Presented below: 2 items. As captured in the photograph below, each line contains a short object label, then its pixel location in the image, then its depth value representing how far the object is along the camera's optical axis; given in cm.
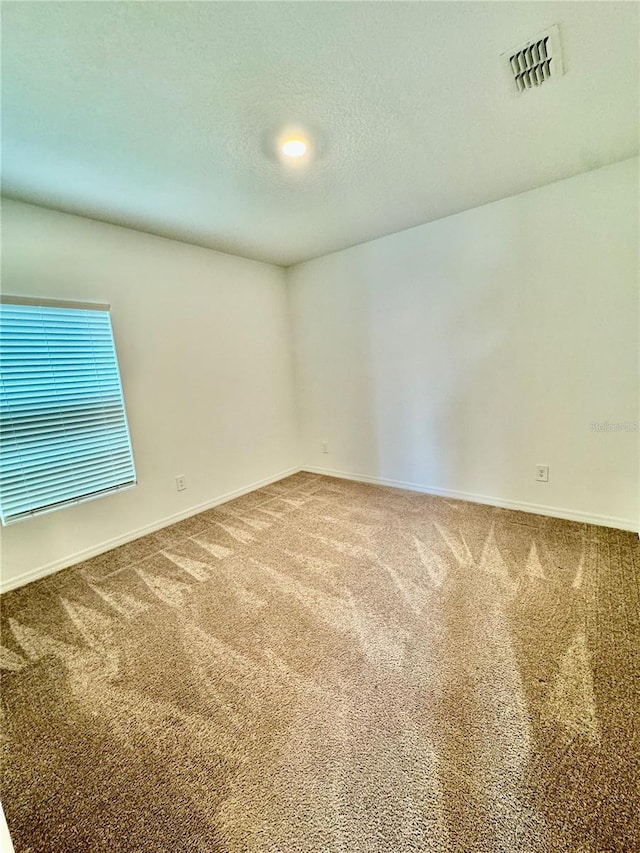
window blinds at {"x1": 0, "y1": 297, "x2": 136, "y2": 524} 213
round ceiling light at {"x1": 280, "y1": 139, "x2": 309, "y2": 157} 170
